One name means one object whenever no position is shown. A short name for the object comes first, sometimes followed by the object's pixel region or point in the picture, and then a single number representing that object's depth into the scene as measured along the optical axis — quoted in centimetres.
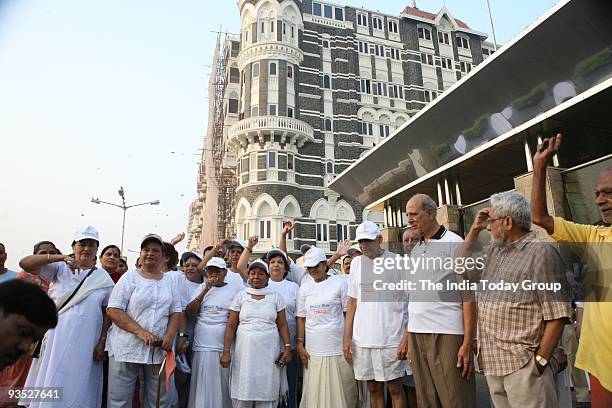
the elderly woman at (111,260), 471
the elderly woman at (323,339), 408
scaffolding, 3259
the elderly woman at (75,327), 352
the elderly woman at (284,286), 472
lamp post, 2441
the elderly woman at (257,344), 400
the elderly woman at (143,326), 356
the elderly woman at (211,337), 412
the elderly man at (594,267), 217
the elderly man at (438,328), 298
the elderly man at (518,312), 236
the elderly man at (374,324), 368
